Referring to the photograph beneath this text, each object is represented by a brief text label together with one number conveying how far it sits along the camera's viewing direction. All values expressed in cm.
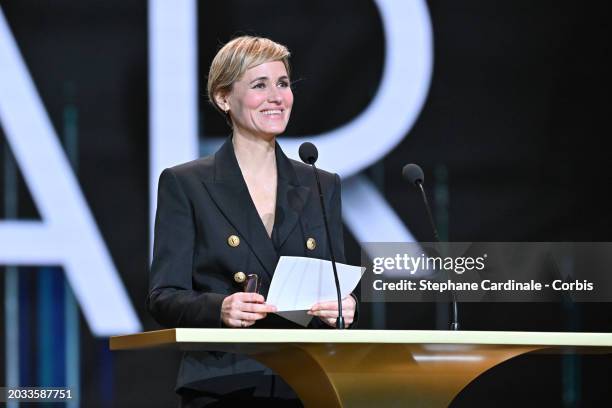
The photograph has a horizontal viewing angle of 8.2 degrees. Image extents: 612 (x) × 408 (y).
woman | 906
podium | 862
